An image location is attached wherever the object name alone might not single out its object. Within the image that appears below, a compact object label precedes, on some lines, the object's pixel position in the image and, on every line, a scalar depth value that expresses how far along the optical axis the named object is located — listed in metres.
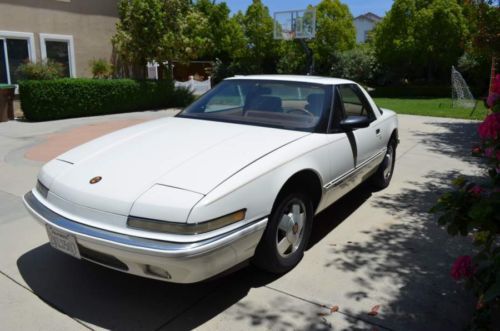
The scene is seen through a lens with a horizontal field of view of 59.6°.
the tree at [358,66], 26.06
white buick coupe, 2.64
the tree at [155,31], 14.75
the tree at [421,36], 22.42
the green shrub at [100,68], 14.82
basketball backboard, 27.02
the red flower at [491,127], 2.32
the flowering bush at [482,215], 2.30
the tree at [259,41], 29.94
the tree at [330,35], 27.98
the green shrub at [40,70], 12.41
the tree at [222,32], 30.56
